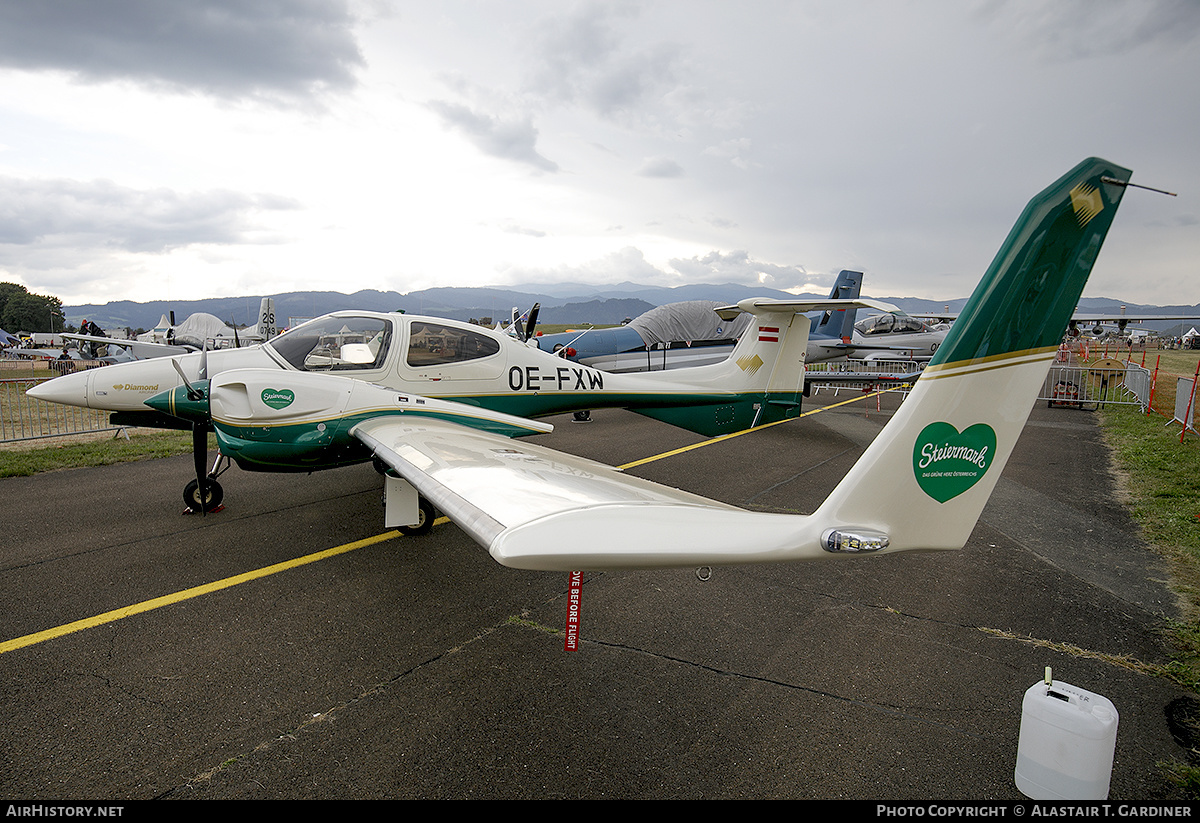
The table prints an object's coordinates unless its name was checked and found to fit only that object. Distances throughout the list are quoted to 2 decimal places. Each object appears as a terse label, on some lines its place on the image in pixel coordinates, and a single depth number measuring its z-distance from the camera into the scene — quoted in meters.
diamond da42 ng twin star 2.12
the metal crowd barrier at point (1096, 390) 15.07
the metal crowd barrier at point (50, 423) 10.28
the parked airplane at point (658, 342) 13.98
